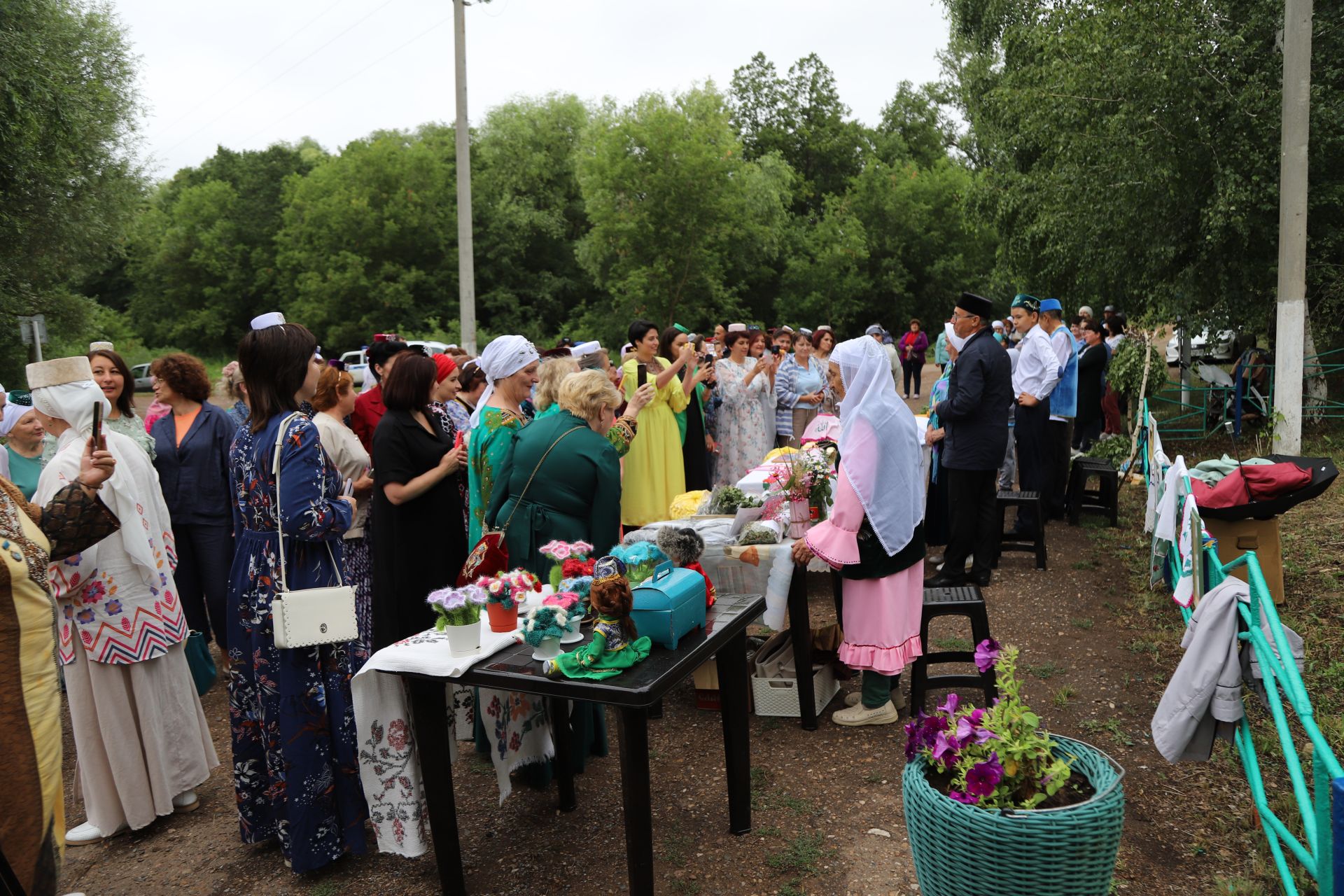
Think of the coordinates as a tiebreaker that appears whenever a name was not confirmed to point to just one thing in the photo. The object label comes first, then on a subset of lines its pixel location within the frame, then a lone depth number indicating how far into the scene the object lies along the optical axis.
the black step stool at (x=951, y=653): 4.70
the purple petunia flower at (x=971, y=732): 2.72
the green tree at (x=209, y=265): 42.53
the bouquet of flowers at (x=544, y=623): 3.12
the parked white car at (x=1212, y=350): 18.75
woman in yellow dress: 7.42
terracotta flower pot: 3.44
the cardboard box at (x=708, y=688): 5.11
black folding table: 3.04
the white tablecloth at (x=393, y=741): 3.34
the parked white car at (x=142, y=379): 32.48
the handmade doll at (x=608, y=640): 3.07
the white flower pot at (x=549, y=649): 3.17
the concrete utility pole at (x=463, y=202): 15.59
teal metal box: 3.24
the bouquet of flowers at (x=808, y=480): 5.20
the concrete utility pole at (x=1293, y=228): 8.95
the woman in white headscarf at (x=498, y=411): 4.58
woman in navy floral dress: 3.56
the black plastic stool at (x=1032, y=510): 7.59
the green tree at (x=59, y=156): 15.41
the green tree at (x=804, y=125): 43.28
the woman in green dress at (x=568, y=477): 4.08
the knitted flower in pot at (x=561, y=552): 3.51
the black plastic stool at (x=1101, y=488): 8.91
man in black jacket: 6.71
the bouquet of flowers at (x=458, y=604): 3.22
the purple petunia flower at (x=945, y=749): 2.76
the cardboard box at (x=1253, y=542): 5.73
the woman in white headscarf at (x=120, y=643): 3.90
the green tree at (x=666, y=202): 27.52
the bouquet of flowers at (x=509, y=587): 3.37
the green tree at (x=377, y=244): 35.81
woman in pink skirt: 4.42
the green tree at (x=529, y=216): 38.31
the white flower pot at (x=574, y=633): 3.25
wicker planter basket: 2.55
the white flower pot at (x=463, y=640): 3.26
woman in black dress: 4.31
